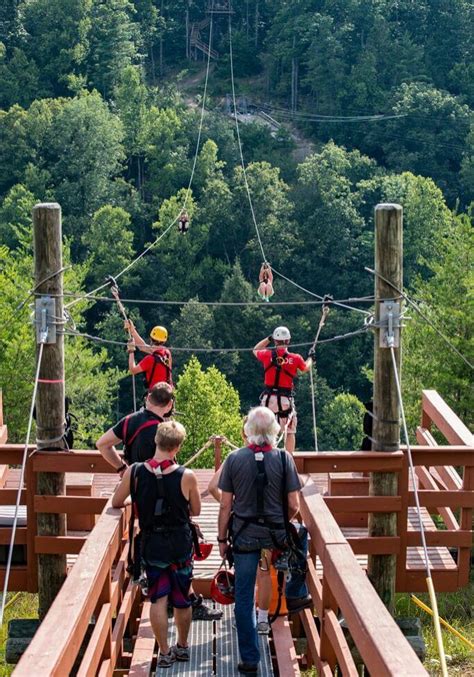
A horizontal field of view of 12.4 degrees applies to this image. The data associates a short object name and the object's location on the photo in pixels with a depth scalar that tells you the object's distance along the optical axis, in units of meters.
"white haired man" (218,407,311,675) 10.55
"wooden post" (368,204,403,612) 14.24
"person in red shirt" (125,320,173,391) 17.14
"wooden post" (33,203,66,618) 14.11
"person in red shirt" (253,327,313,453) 17.97
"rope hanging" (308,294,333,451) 17.81
